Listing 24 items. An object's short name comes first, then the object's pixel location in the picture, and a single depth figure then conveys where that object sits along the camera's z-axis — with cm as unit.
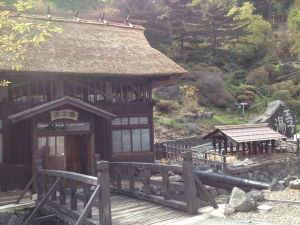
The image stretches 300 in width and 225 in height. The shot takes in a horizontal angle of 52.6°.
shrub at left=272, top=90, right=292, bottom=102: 3360
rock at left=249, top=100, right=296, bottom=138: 2406
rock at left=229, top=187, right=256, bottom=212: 657
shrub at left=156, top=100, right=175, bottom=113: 2798
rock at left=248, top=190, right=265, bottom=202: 714
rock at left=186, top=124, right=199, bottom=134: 2598
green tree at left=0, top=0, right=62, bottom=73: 708
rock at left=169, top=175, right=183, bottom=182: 1313
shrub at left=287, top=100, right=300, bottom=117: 3331
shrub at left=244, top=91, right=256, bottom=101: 3478
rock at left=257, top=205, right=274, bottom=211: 652
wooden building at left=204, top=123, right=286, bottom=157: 1892
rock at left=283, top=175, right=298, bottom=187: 849
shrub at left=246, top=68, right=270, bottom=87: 3775
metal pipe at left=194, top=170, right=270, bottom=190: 824
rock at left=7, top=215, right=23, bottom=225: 884
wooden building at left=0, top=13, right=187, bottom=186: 1034
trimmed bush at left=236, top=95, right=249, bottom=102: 3419
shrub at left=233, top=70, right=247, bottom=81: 3918
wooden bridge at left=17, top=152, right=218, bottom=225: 627
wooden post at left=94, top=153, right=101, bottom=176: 1045
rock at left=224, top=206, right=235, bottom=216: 660
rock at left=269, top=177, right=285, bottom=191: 802
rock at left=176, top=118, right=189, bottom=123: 2689
